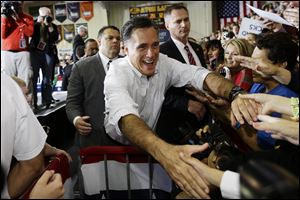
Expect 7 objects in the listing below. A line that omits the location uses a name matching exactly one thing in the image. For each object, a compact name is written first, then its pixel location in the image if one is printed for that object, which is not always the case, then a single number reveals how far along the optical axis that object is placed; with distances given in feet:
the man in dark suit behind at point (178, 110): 4.67
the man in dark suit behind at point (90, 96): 5.96
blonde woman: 5.76
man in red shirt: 9.59
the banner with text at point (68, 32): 26.05
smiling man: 3.39
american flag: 24.67
